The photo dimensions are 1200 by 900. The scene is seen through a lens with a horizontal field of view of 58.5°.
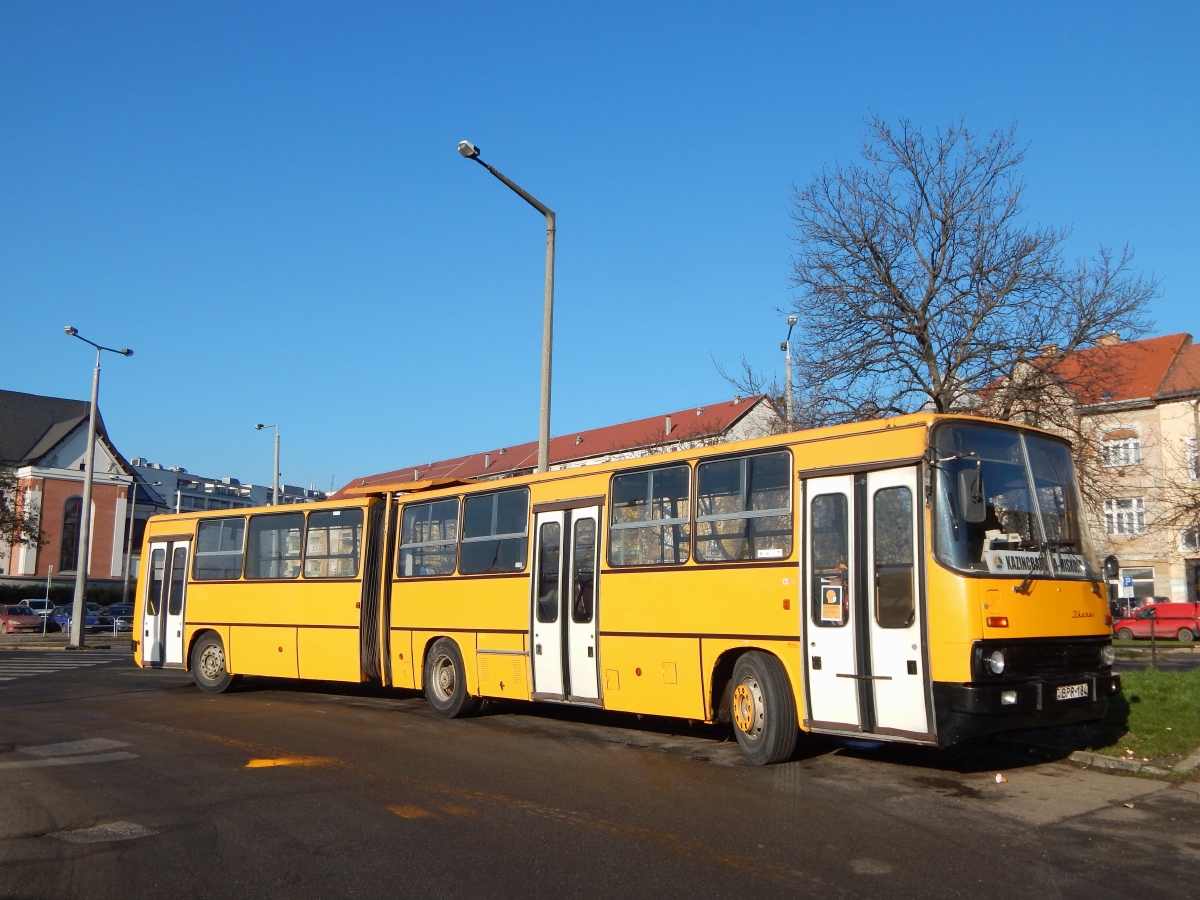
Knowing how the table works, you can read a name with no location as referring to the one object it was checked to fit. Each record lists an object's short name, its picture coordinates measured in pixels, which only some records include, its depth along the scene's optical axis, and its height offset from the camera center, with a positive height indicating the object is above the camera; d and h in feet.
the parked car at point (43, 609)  158.51 -2.84
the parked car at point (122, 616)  163.22 -3.84
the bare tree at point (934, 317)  61.41 +16.34
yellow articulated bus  29.55 +0.22
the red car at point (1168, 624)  124.06 -3.04
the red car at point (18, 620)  157.28 -4.17
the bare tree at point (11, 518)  146.75 +10.17
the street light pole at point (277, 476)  147.95 +16.69
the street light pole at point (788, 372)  67.56 +14.19
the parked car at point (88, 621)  160.97 -4.56
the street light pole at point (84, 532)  114.73 +6.64
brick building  232.84 +24.66
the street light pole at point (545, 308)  53.98 +15.03
